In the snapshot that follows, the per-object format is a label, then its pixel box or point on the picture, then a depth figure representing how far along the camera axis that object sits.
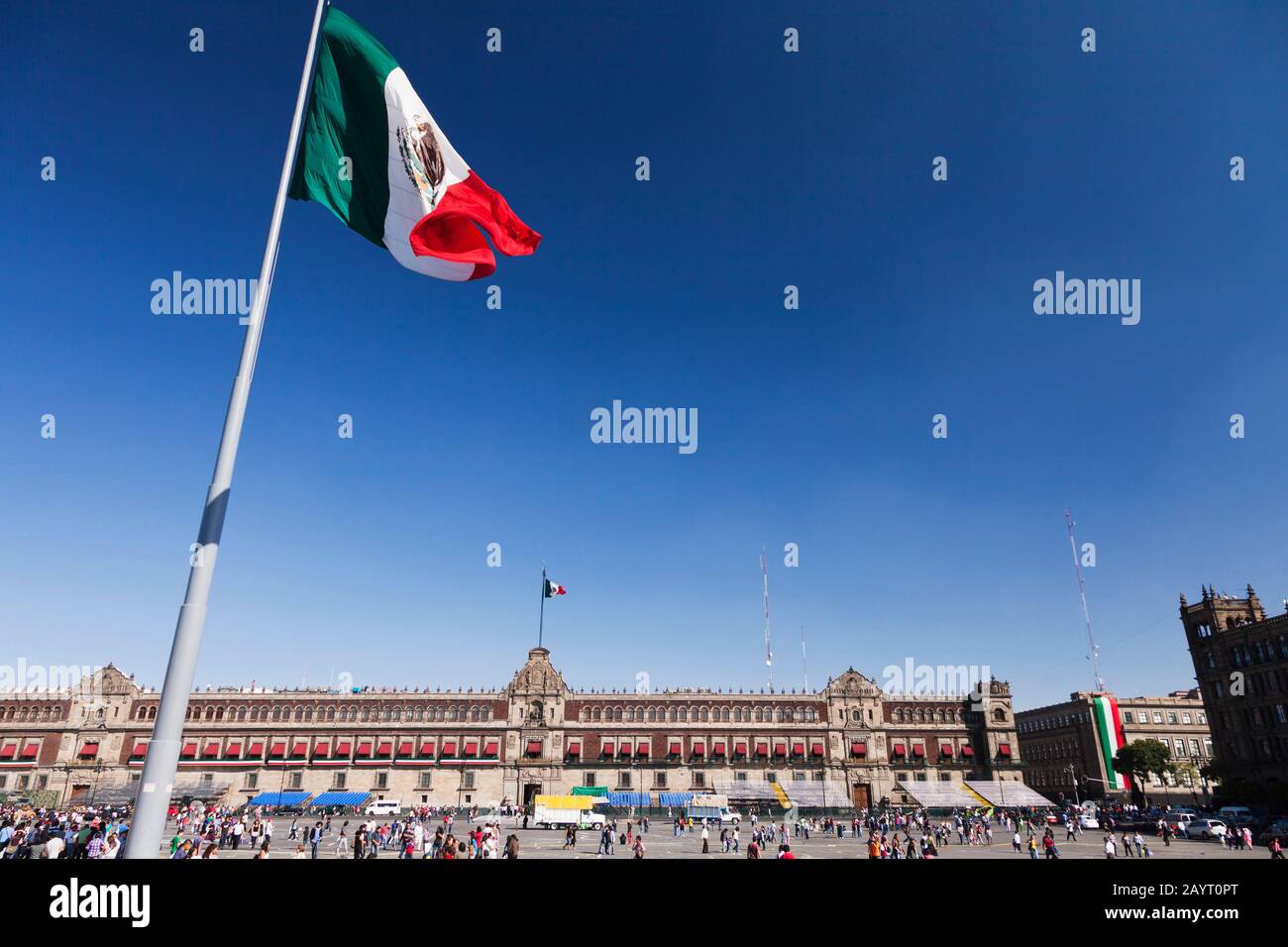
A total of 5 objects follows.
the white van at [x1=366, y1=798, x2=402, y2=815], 57.94
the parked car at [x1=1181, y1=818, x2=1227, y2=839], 47.19
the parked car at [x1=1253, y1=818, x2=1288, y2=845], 44.96
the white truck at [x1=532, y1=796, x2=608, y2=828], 53.17
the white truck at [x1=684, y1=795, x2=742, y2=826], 58.88
